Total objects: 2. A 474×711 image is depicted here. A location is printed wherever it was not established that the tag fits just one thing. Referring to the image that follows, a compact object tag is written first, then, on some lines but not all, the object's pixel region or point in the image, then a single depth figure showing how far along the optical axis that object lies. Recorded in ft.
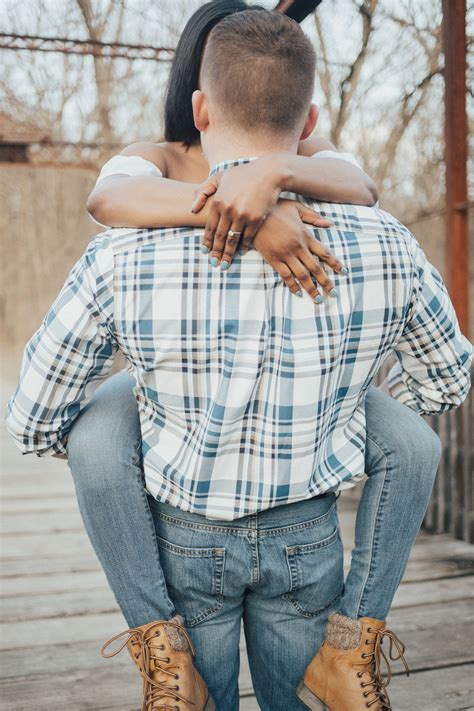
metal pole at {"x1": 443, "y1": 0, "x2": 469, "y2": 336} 8.98
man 3.41
